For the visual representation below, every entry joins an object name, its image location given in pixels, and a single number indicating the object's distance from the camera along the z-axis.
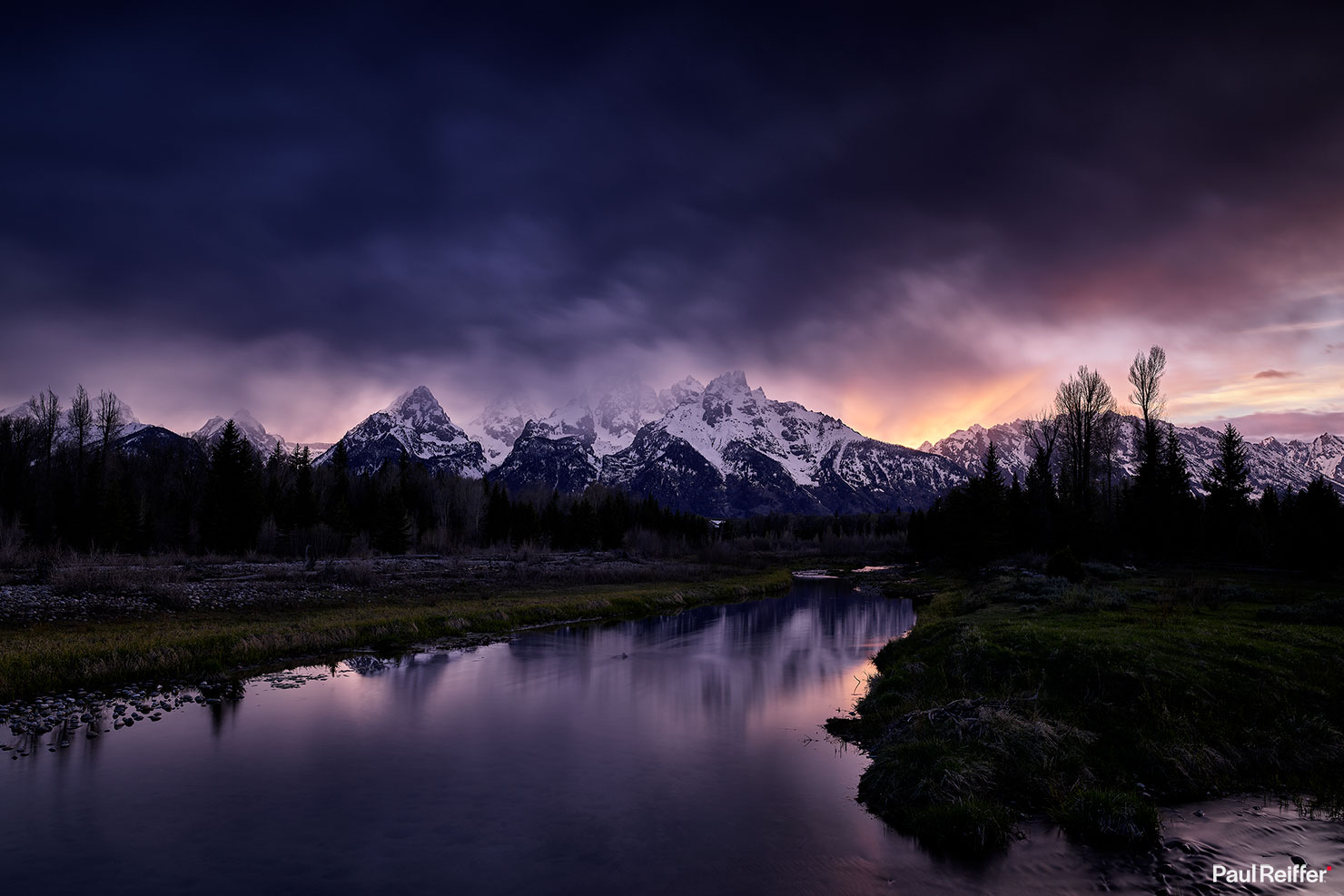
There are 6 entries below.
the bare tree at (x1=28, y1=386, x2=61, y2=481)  107.12
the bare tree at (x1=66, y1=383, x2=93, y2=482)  108.44
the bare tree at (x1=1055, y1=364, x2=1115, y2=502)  88.31
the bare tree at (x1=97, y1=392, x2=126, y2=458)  113.94
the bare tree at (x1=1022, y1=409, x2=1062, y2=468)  89.19
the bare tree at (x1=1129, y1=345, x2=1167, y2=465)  85.94
